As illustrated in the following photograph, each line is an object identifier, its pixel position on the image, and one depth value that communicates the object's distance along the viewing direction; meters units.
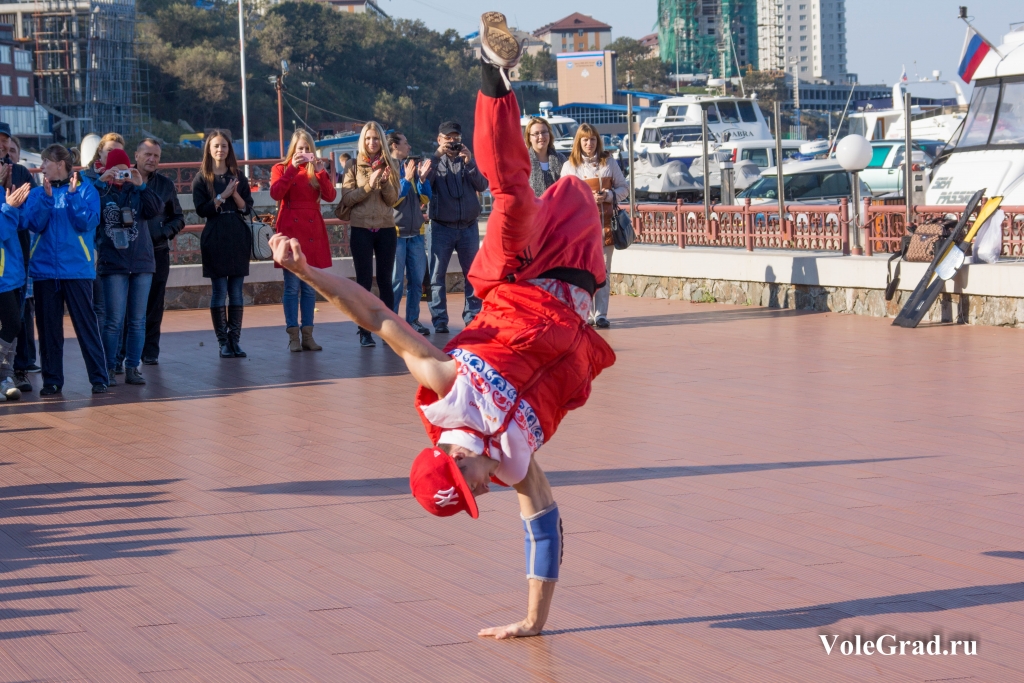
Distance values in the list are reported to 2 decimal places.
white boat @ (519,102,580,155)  49.76
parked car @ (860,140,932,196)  30.56
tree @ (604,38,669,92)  136.12
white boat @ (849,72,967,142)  40.91
